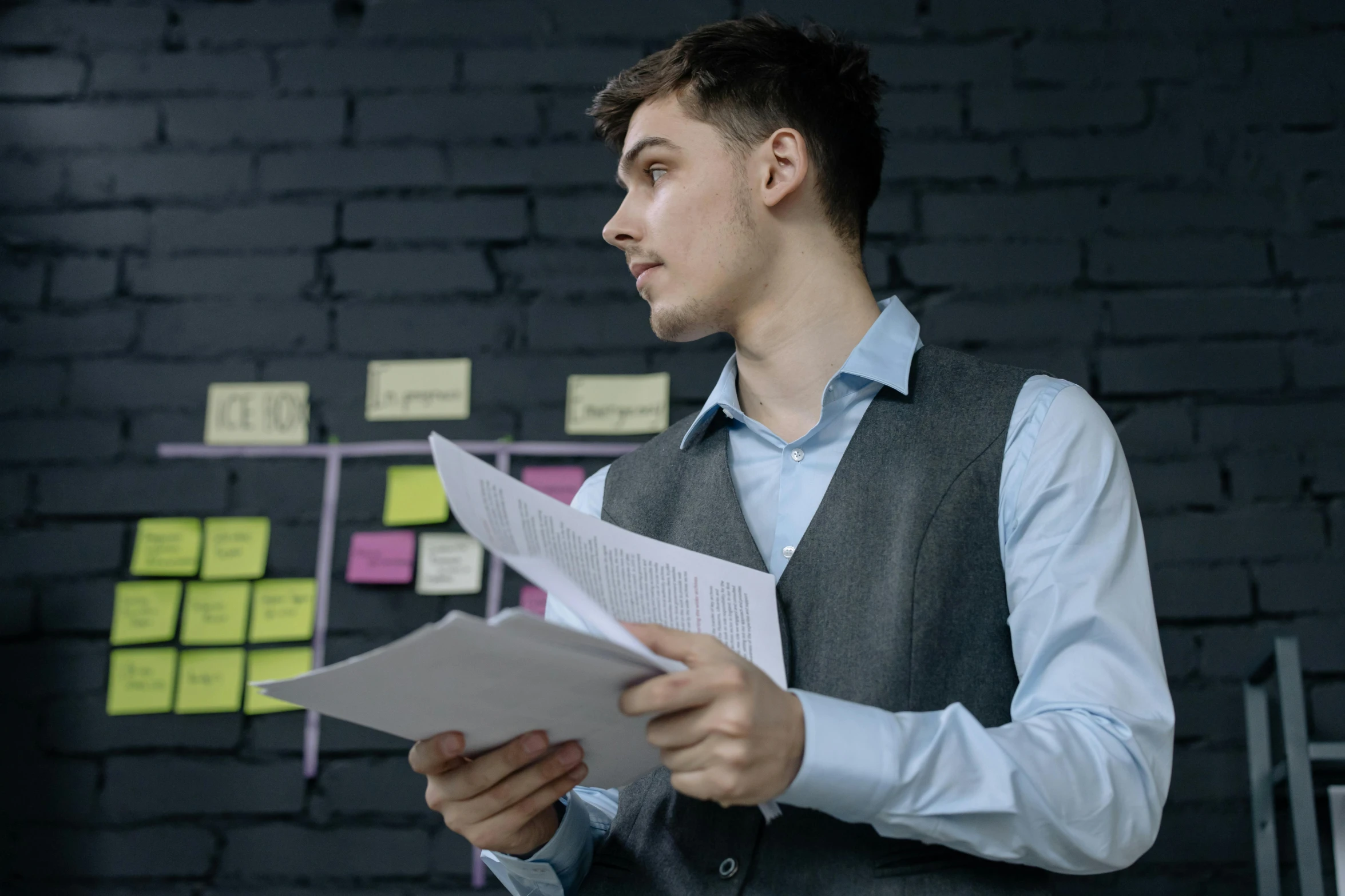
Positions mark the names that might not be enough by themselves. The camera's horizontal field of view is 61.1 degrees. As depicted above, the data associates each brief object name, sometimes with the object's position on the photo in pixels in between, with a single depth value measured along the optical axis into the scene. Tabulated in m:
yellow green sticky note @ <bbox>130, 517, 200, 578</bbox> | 2.00
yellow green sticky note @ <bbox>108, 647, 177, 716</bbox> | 1.93
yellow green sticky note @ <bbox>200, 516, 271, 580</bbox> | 1.99
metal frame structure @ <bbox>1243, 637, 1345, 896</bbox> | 1.55
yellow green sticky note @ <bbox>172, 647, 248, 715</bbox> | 1.92
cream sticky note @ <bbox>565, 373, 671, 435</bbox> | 1.99
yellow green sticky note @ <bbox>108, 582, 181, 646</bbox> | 1.97
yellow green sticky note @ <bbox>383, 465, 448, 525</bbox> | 1.97
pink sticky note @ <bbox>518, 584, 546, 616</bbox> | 1.91
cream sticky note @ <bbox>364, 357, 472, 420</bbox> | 2.03
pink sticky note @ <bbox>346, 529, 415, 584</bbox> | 1.95
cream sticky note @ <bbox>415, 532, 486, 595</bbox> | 1.95
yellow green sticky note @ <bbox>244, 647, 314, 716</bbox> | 1.93
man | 0.77
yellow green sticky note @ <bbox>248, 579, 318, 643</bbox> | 1.95
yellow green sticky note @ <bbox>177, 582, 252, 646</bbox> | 1.97
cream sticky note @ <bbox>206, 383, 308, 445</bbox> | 2.04
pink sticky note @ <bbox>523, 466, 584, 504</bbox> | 1.95
